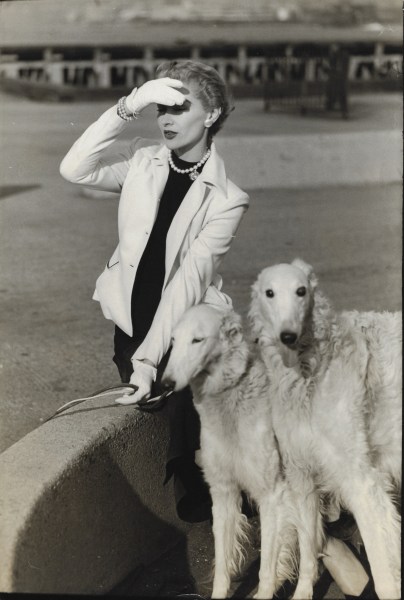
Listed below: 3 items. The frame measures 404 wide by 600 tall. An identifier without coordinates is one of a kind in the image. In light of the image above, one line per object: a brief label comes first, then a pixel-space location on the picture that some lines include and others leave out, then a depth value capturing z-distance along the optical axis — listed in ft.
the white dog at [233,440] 9.68
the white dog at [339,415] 9.91
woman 10.93
